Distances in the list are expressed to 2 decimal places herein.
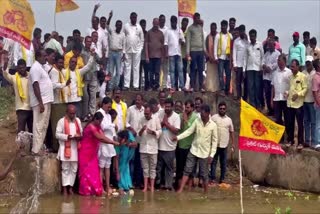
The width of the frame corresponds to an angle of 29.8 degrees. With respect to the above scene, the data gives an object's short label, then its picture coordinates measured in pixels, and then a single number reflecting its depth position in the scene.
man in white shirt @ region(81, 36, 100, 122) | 12.88
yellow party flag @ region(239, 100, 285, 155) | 9.95
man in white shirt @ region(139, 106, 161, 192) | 12.53
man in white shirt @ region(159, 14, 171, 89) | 14.90
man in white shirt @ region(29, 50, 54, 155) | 11.41
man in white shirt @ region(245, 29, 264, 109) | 14.28
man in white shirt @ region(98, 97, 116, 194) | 12.11
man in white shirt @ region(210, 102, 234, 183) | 13.14
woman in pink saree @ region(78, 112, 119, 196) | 11.88
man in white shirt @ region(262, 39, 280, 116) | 14.04
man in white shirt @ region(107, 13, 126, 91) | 14.31
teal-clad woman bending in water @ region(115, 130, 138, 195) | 12.34
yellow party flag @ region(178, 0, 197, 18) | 15.36
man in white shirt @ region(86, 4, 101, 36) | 14.15
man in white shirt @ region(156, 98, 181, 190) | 12.66
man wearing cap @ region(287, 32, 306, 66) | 14.11
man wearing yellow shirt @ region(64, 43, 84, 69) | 12.70
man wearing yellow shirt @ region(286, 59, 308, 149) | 12.89
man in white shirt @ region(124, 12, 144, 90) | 14.43
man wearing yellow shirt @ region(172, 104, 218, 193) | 12.61
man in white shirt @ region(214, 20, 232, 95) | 14.80
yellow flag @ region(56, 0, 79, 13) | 14.57
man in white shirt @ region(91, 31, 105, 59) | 13.45
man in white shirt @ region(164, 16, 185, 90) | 14.75
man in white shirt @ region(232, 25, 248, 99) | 14.45
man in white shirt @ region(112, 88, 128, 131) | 12.64
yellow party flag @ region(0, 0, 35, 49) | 11.45
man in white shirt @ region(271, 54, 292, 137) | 13.35
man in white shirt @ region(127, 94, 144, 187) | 12.73
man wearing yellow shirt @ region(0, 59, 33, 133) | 11.68
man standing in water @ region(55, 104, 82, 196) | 11.71
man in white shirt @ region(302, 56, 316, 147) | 12.88
